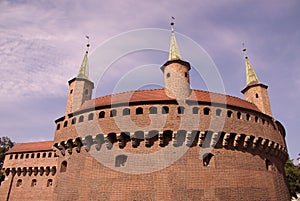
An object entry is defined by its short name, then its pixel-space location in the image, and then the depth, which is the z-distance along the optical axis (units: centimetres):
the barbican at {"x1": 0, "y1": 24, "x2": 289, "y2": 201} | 1588
